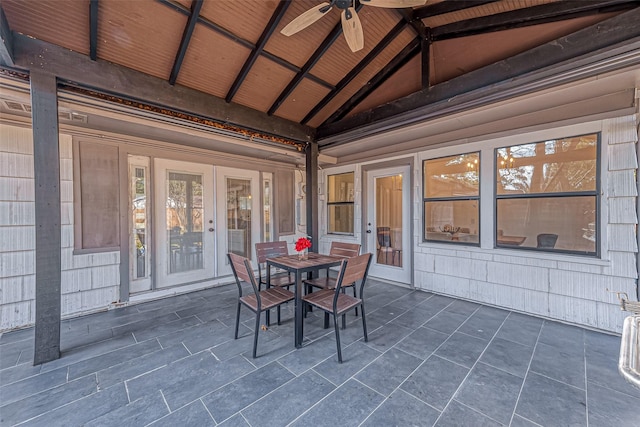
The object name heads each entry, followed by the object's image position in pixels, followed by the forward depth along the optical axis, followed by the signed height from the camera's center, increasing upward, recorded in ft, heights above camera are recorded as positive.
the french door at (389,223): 14.47 -0.72
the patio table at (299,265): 7.97 -1.89
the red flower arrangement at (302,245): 9.81 -1.31
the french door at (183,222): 13.11 -0.60
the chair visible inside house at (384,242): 15.46 -1.95
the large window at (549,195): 9.60 +0.60
